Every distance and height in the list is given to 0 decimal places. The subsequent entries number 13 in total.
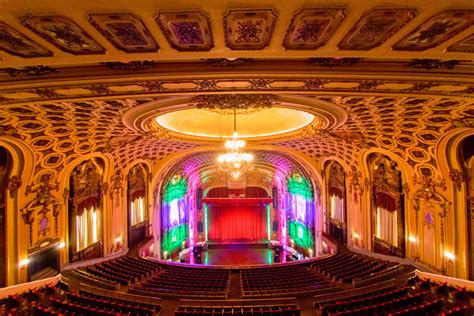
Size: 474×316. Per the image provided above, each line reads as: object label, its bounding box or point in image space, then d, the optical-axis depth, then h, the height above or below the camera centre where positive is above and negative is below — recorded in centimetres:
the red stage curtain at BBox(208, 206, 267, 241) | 2838 -672
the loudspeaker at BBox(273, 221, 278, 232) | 2764 -689
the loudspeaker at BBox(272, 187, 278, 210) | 2723 -366
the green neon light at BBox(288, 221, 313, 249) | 2202 -661
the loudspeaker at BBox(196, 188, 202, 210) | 2703 -367
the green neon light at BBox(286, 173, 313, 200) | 2166 -230
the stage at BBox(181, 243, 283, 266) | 2348 -891
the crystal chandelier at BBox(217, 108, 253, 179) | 1045 -2
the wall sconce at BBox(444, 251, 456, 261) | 1162 -440
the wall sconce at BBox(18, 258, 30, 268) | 1113 -411
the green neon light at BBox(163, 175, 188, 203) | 2184 -238
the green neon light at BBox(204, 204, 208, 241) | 2770 -656
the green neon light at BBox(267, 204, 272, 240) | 2800 -669
